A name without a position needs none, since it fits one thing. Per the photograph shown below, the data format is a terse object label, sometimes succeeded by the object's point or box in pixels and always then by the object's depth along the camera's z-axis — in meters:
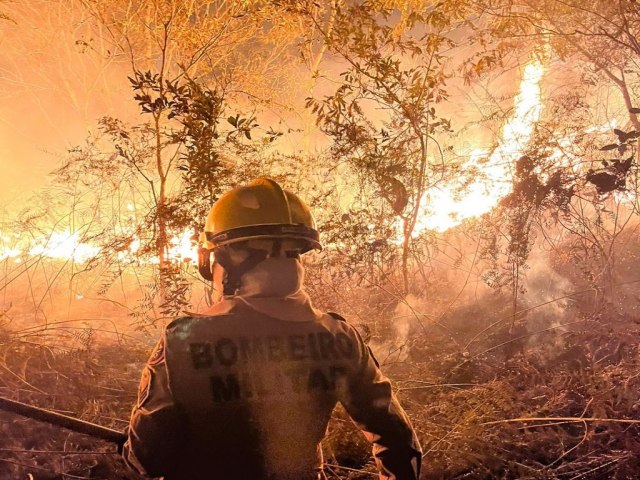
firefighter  1.56
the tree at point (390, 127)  5.24
